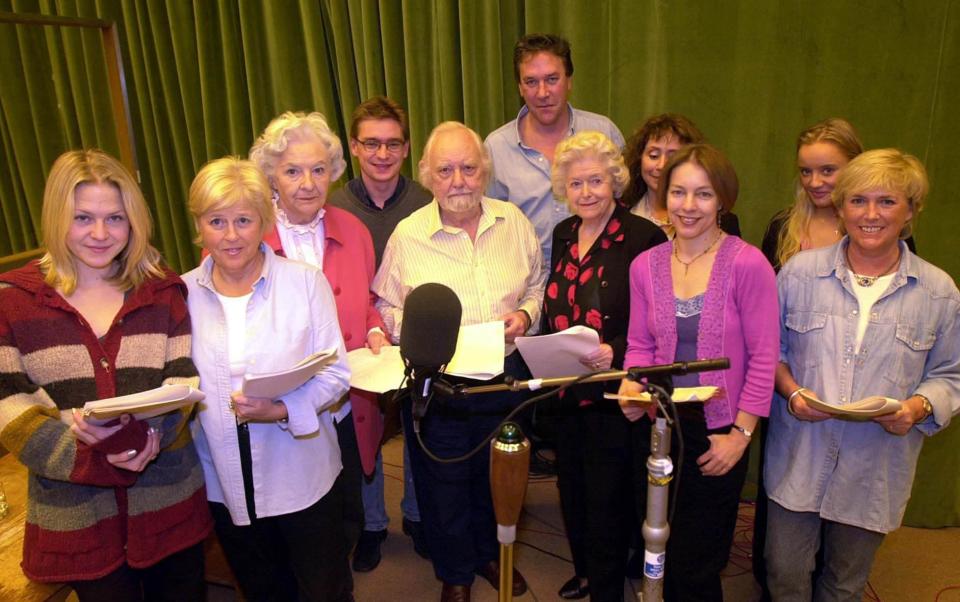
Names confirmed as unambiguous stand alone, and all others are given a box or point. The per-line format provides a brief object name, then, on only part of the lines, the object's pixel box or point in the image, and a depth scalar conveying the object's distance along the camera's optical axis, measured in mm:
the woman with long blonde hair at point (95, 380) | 1468
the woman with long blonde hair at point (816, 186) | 2078
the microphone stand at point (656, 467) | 1094
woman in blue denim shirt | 1696
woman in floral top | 2010
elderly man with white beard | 2133
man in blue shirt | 2584
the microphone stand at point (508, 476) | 990
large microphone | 1157
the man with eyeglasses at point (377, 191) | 2551
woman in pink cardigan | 1738
